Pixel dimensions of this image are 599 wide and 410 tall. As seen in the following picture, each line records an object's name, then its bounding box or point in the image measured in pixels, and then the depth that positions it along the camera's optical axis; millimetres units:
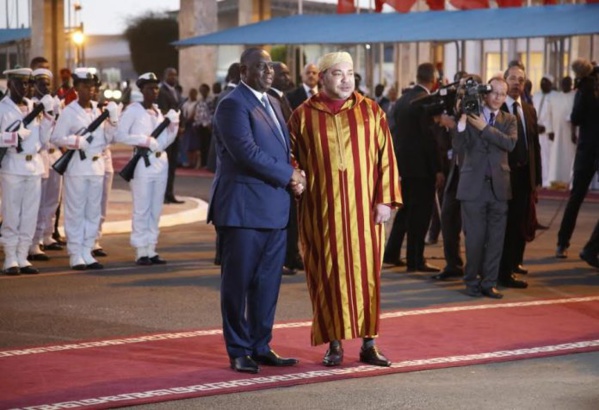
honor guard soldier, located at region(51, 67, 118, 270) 12977
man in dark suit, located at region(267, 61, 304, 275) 12444
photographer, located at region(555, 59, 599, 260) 14078
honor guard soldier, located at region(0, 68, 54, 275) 12648
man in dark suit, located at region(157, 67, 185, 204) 19328
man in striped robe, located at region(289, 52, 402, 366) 8602
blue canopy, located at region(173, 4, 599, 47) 21484
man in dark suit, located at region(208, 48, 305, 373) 8344
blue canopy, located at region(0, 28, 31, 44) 19000
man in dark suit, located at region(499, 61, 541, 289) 12125
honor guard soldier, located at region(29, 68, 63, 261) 13944
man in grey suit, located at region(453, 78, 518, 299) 11469
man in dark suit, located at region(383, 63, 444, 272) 12930
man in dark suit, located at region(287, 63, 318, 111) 13812
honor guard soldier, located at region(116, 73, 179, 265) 13273
